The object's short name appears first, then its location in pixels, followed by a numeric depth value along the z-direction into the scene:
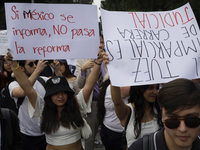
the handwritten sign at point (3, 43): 2.48
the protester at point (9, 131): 2.18
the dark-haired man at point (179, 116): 1.34
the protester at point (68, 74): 3.98
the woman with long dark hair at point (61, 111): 2.63
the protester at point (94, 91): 3.10
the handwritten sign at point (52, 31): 2.23
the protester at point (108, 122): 3.10
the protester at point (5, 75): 3.68
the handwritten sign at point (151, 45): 1.96
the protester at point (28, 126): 3.12
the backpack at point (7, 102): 3.58
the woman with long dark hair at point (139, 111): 2.16
